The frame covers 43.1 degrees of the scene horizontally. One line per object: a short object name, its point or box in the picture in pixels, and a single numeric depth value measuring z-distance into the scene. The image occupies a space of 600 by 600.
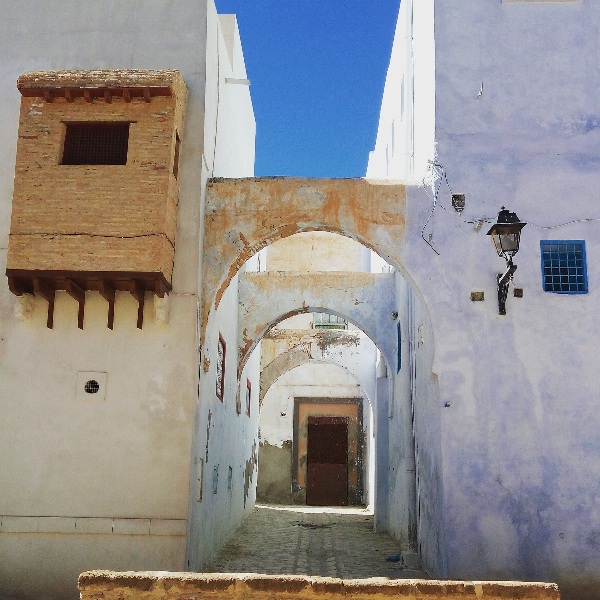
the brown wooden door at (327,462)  23.83
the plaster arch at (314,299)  14.02
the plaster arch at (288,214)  8.89
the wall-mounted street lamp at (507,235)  7.68
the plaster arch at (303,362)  18.03
